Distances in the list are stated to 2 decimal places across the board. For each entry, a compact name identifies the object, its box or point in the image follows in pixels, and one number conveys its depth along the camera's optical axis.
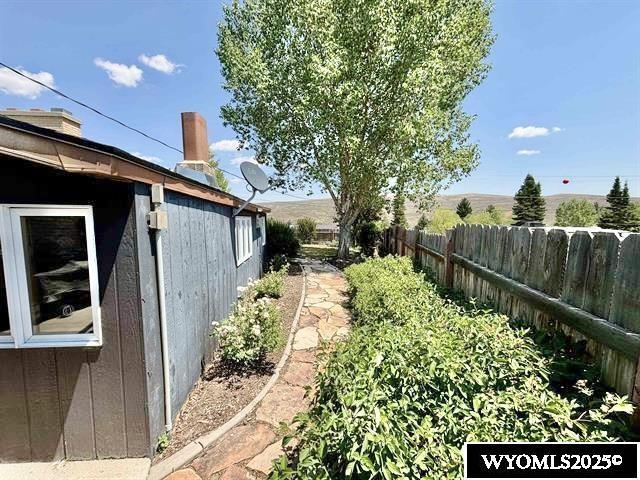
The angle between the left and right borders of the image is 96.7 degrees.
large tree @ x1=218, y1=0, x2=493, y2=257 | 9.40
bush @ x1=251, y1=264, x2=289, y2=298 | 6.93
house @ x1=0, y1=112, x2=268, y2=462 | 2.29
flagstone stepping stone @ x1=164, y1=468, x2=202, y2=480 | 2.41
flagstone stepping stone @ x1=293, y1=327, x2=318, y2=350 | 4.82
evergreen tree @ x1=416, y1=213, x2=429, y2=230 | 24.03
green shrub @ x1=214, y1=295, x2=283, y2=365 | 3.93
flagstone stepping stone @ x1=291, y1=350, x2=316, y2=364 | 4.36
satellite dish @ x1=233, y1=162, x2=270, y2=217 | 5.39
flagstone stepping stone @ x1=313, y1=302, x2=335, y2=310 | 6.78
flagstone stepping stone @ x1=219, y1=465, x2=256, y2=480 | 2.39
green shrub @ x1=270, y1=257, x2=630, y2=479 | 1.43
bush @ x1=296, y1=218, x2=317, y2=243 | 24.16
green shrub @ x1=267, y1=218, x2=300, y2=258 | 13.50
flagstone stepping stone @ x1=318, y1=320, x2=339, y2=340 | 5.21
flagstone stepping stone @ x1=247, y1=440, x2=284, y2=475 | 2.47
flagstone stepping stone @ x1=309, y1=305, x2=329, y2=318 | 6.21
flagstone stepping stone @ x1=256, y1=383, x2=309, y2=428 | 3.11
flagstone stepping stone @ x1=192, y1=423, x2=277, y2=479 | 2.52
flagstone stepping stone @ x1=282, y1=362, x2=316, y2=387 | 3.79
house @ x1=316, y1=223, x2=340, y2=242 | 27.08
